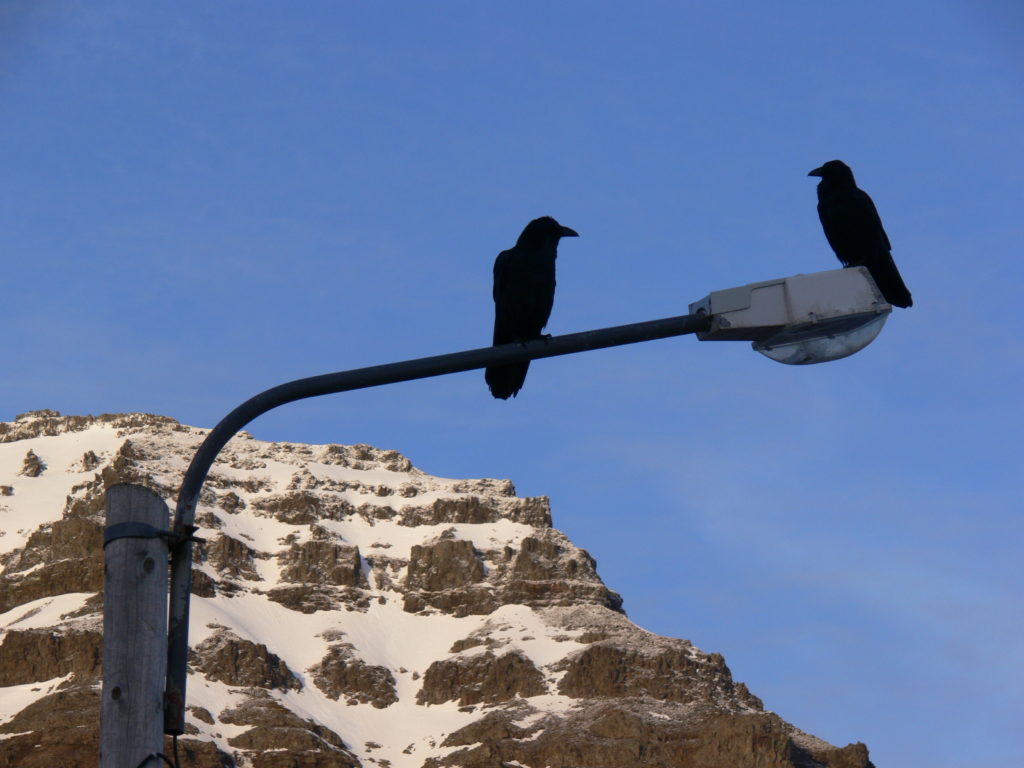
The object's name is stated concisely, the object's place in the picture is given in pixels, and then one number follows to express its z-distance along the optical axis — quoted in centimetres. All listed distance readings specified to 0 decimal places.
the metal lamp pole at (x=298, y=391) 1566
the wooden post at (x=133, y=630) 1503
